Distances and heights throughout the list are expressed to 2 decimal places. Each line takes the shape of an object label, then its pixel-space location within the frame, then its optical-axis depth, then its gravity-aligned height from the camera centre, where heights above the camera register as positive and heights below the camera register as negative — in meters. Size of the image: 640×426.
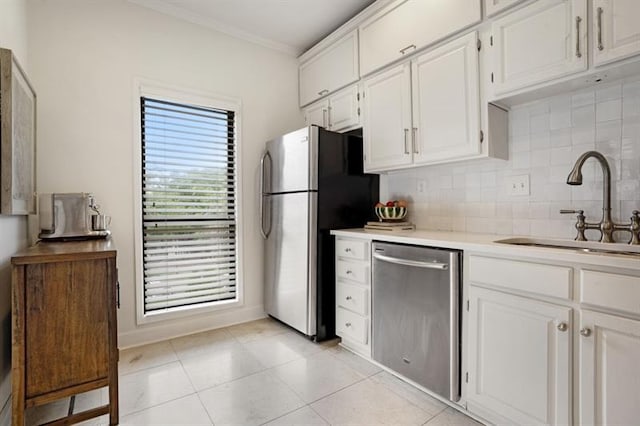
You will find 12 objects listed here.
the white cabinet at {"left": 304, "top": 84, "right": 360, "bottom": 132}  2.76 +0.95
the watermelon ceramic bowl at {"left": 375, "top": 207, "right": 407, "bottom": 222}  2.50 +0.00
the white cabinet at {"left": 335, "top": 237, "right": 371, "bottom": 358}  2.27 -0.60
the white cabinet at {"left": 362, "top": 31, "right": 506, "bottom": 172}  1.94 +0.69
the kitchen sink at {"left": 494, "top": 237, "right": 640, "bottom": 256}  1.52 -0.18
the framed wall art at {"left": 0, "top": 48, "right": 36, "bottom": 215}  1.46 +0.38
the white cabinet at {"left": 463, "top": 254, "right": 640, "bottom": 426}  1.19 -0.55
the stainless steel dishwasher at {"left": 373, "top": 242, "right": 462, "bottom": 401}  1.71 -0.60
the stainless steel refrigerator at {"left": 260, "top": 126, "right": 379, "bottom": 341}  2.57 +0.01
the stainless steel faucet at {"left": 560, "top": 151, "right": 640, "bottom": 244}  1.62 +0.12
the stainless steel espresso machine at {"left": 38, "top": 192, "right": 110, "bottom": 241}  2.00 -0.02
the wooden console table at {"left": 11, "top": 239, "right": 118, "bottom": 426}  1.41 -0.53
